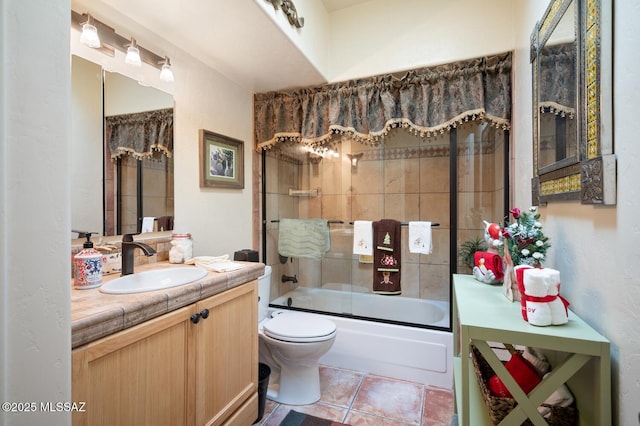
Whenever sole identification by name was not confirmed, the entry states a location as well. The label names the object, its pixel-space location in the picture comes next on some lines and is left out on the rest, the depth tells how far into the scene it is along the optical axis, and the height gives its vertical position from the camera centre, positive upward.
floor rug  1.62 -1.16
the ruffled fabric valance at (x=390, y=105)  1.91 +0.80
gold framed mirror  0.78 +0.36
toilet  1.71 -0.84
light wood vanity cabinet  0.88 -0.58
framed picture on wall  1.99 +0.38
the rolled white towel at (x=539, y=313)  0.86 -0.30
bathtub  1.99 -0.88
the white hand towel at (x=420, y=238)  2.13 -0.18
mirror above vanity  1.37 +0.32
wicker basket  0.90 -0.62
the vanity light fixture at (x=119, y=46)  1.32 +0.85
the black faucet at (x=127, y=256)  1.38 -0.20
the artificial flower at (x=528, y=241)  1.07 -0.10
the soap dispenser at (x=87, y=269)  1.16 -0.22
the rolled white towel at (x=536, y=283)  0.86 -0.21
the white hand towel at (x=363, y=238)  2.29 -0.20
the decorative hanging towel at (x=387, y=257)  2.22 -0.34
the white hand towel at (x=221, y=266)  1.48 -0.28
